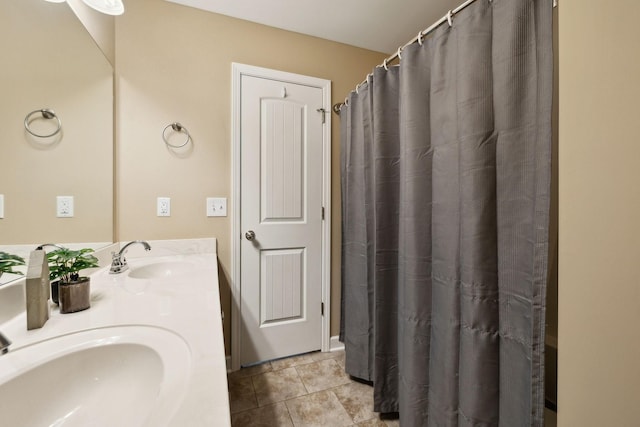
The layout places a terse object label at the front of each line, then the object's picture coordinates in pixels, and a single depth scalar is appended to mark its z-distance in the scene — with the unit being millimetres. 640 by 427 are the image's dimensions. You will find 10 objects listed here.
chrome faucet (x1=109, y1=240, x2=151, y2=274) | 1201
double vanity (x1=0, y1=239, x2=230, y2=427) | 427
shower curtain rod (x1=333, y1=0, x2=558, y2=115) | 846
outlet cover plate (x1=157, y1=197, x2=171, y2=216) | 1539
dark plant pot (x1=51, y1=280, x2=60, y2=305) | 777
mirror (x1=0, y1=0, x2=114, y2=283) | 738
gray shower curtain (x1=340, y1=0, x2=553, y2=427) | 698
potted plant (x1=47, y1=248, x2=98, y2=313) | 737
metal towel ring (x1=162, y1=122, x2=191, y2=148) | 1543
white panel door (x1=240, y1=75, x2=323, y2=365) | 1721
